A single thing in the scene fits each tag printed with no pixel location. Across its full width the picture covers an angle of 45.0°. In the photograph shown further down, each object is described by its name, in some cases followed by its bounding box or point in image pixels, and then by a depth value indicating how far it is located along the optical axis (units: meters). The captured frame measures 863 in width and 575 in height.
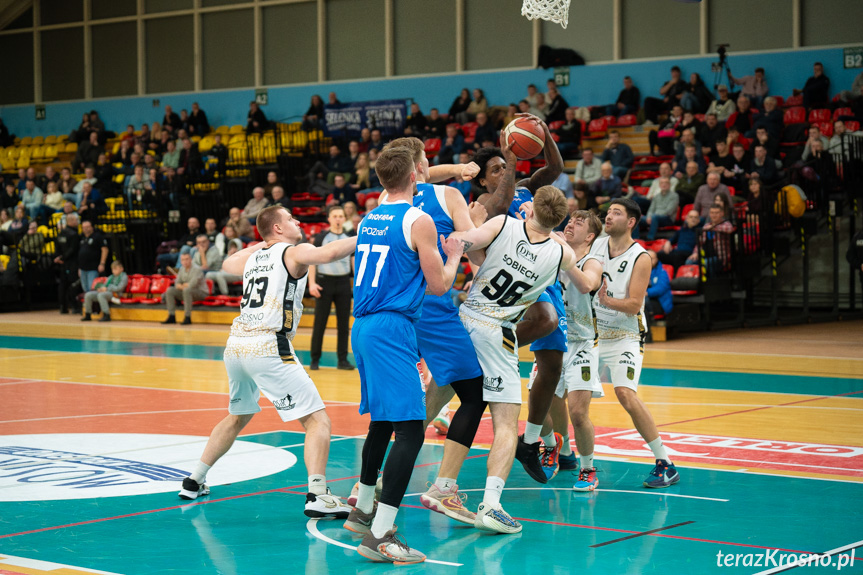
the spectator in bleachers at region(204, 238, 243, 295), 21.20
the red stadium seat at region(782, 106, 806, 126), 20.59
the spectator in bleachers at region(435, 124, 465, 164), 22.08
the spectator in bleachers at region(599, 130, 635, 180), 20.31
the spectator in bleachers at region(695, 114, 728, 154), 19.84
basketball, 6.68
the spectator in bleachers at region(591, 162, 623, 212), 19.17
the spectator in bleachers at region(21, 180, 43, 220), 27.11
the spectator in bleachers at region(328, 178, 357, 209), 22.72
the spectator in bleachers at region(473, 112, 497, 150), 22.26
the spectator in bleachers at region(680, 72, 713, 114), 21.41
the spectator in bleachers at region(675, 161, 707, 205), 18.62
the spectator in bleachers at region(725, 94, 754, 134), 20.33
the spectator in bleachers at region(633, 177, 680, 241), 18.23
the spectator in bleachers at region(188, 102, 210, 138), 29.38
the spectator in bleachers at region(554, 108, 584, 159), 22.17
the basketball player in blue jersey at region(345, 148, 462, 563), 5.27
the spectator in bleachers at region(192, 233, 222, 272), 21.34
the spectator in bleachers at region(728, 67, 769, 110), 21.41
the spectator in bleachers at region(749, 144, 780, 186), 18.53
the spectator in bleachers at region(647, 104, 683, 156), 20.92
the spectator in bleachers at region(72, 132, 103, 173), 29.98
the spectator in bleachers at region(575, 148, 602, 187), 20.17
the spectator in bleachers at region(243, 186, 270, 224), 23.06
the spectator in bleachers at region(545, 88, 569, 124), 23.12
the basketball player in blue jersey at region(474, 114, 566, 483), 6.70
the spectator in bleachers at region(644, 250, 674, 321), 15.85
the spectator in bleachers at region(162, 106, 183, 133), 29.61
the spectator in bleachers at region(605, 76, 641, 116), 23.08
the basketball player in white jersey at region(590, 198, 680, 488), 6.95
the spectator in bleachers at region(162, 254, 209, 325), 21.00
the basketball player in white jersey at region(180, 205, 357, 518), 6.25
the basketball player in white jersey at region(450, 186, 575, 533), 6.01
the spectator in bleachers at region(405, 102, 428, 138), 24.36
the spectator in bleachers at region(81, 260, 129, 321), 22.41
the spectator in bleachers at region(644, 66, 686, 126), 21.97
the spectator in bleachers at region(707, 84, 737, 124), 21.00
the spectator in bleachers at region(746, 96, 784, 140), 19.80
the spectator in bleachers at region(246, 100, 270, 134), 27.94
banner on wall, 26.33
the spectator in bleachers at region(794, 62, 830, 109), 20.45
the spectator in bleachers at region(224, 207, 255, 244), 21.64
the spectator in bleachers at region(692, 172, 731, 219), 17.61
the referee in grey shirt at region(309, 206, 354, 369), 13.20
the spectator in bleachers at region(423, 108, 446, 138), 24.12
